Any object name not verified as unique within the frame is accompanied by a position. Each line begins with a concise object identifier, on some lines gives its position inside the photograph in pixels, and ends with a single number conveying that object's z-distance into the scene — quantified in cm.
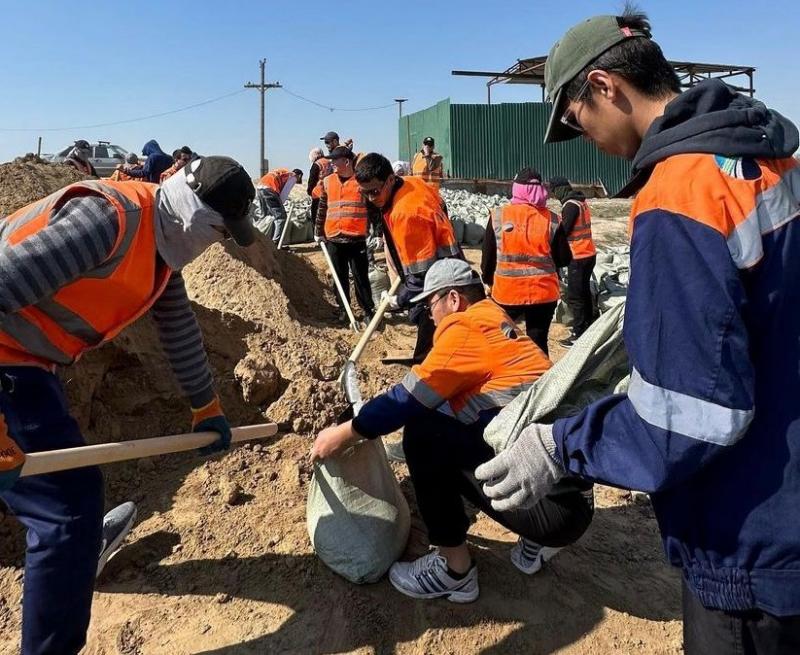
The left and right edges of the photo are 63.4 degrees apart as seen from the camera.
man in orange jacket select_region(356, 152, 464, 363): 467
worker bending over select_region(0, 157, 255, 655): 170
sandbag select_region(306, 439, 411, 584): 256
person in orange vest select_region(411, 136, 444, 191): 1174
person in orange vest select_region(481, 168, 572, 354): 494
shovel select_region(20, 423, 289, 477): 179
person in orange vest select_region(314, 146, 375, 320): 711
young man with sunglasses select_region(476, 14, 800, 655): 102
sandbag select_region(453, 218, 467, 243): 1182
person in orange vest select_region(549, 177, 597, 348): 640
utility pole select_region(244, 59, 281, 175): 3018
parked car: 1826
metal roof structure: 1770
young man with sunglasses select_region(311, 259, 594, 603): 229
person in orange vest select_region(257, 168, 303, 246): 1109
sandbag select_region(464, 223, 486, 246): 1196
